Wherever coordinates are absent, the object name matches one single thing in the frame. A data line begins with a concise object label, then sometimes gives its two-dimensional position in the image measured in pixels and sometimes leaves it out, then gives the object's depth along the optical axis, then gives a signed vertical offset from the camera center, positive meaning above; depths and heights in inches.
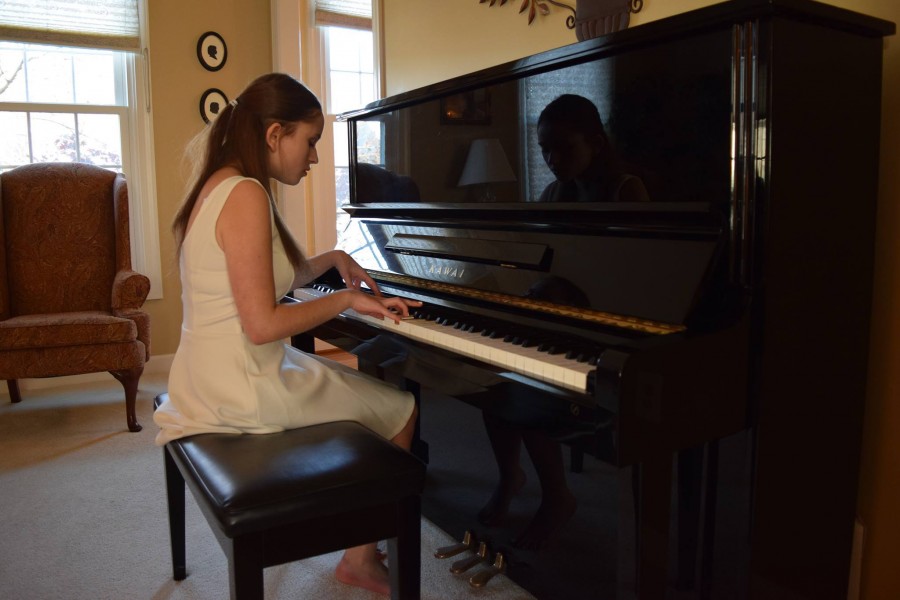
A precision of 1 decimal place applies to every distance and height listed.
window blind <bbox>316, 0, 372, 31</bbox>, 190.5 +51.1
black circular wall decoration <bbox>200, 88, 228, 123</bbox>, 179.8 +26.9
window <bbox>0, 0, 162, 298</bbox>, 165.0 +25.7
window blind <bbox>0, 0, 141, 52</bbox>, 161.0 +42.3
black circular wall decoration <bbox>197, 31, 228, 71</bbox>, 177.9 +38.8
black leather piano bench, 53.2 -20.2
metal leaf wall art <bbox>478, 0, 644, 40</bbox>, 85.3 +22.5
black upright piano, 50.5 -5.3
